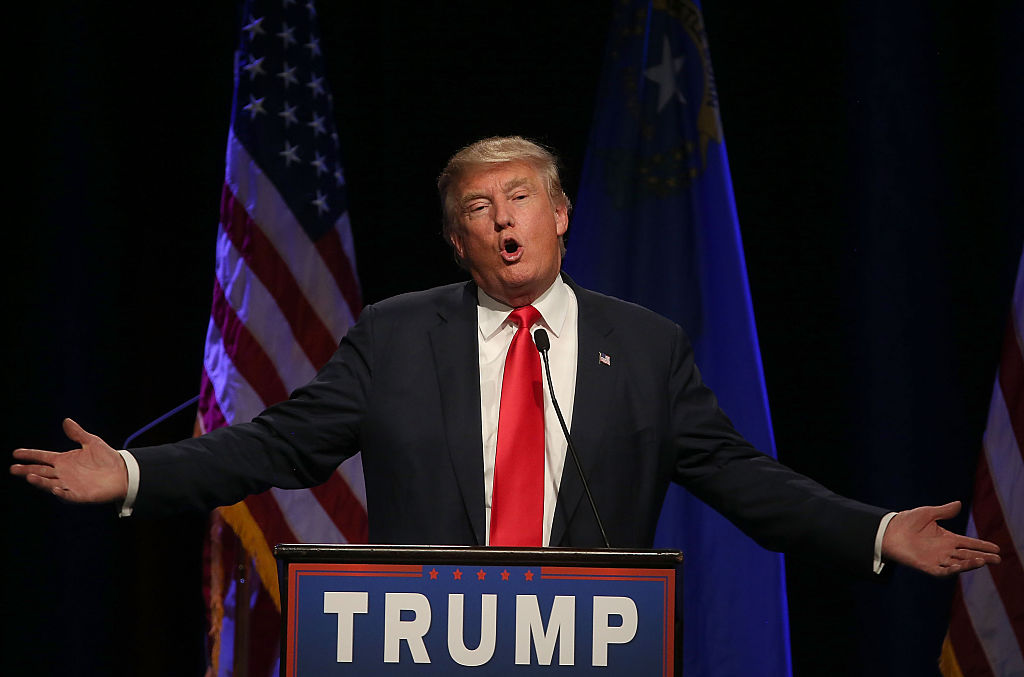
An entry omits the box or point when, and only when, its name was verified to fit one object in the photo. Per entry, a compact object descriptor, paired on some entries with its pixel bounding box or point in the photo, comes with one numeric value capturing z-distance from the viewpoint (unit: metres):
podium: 10.80
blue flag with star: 12.76
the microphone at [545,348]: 11.05
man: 11.11
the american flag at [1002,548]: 12.24
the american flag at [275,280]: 12.80
